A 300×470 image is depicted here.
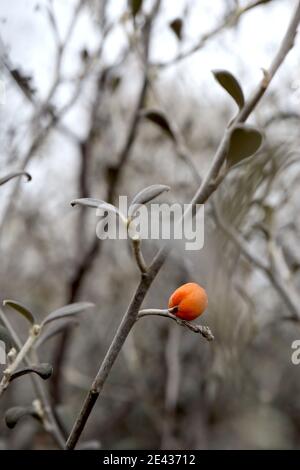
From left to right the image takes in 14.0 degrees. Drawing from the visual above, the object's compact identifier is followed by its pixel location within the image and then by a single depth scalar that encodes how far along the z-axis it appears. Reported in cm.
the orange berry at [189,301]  26
